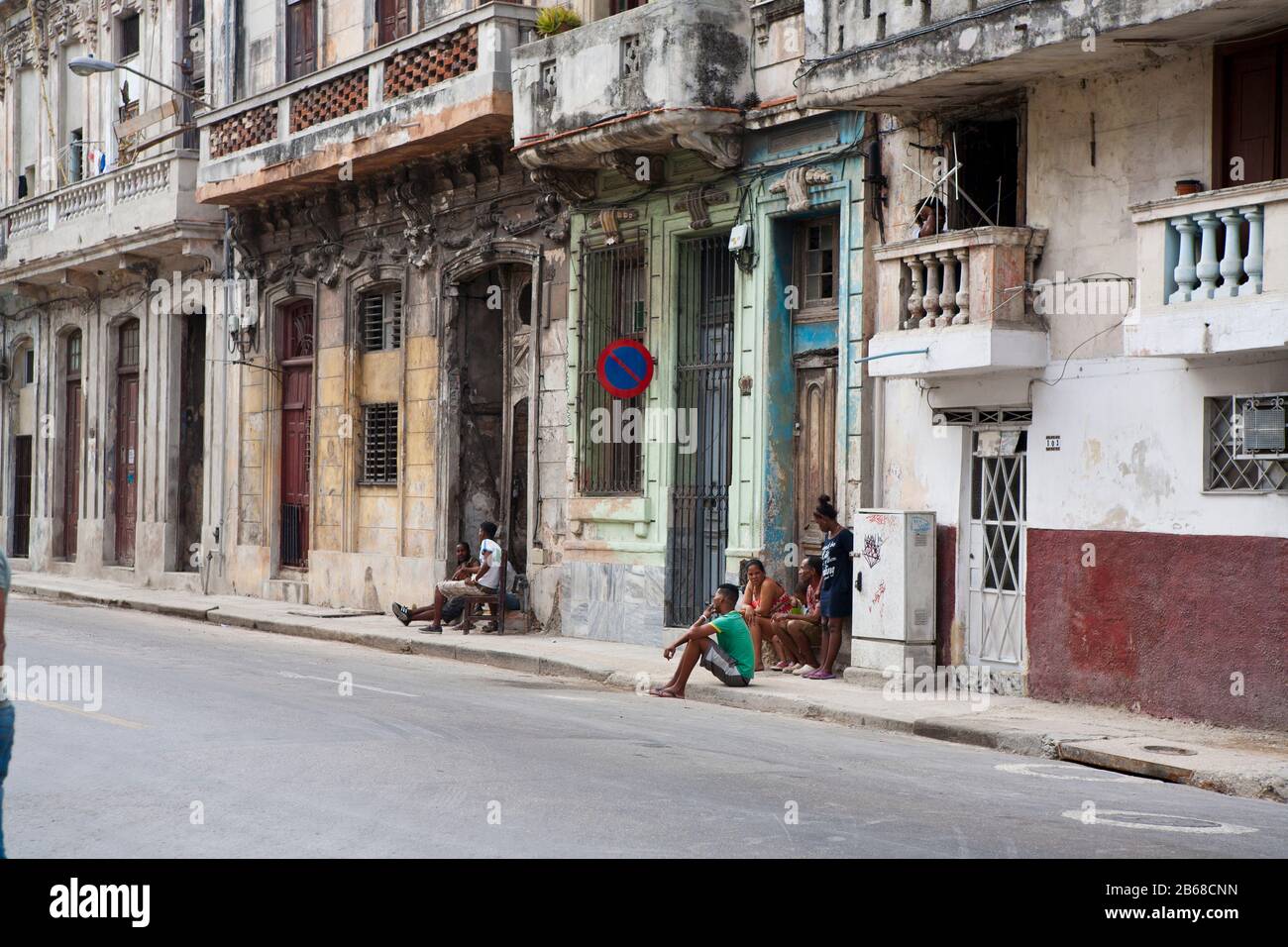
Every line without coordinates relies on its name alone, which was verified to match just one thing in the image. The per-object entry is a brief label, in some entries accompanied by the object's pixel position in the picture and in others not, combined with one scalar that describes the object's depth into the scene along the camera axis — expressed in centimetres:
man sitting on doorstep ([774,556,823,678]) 1645
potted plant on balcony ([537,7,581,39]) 1984
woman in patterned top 1653
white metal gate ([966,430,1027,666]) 1497
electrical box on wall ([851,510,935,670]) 1523
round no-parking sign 1806
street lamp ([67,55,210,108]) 2581
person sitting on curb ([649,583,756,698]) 1498
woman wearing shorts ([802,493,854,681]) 1589
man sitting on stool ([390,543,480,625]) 2090
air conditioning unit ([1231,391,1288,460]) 1245
